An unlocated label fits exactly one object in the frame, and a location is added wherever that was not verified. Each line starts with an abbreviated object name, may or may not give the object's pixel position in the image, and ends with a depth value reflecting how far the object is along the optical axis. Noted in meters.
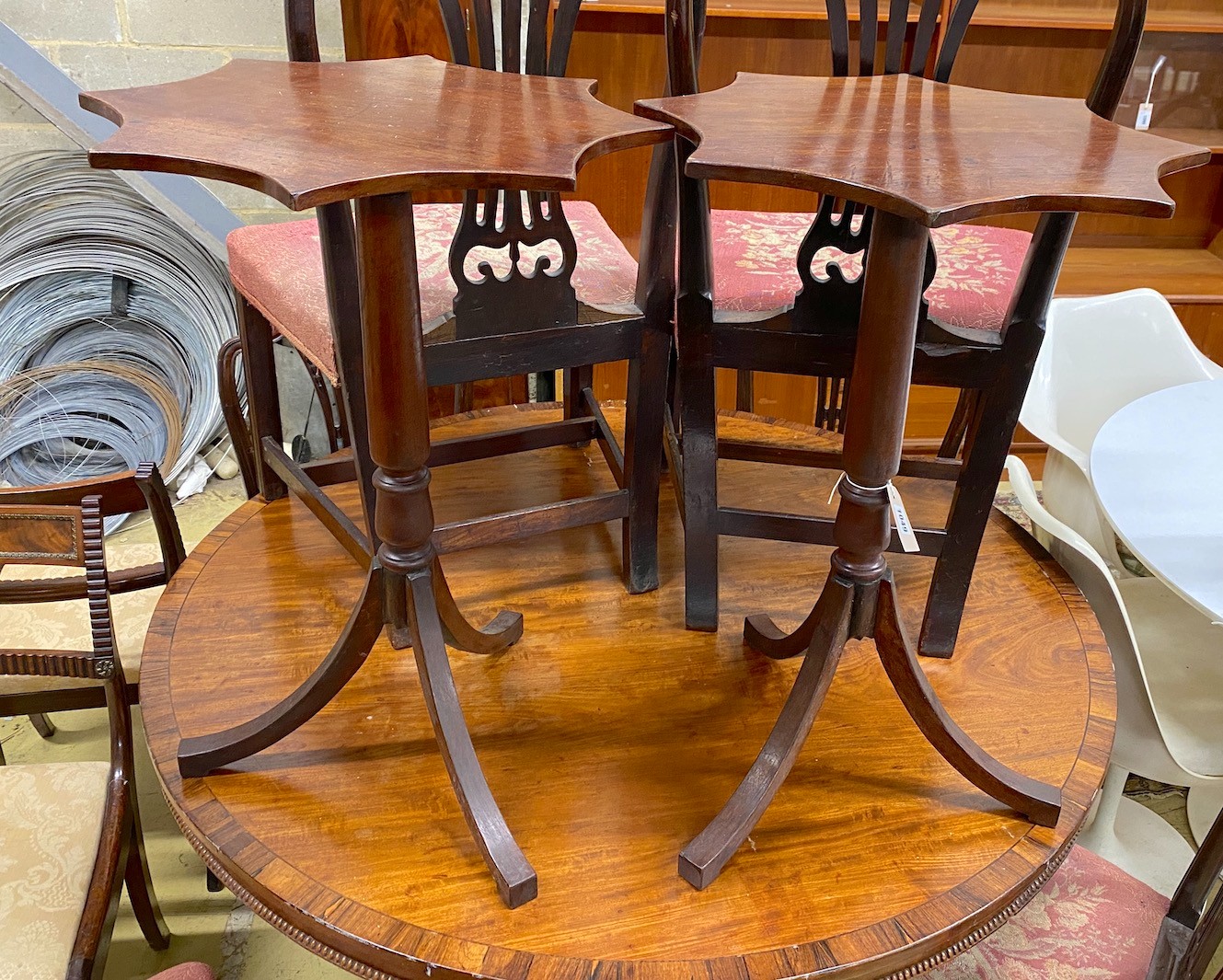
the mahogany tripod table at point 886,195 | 0.78
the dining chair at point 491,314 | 1.14
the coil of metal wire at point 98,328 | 2.58
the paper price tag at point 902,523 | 0.97
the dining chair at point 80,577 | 1.31
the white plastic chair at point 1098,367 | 1.96
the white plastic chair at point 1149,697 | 1.35
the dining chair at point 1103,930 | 0.97
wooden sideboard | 2.32
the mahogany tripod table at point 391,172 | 0.79
